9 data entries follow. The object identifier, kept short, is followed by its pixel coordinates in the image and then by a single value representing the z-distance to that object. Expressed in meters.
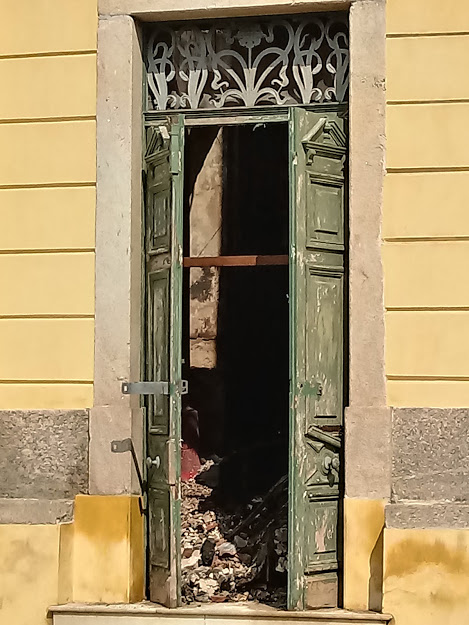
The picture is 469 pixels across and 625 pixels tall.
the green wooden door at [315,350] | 7.47
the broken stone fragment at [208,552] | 8.66
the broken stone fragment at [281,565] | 8.50
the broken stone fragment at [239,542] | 9.04
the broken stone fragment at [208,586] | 8.16
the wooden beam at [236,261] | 7.97
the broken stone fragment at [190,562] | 8.44
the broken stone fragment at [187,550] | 8.66
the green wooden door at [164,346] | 7.54
